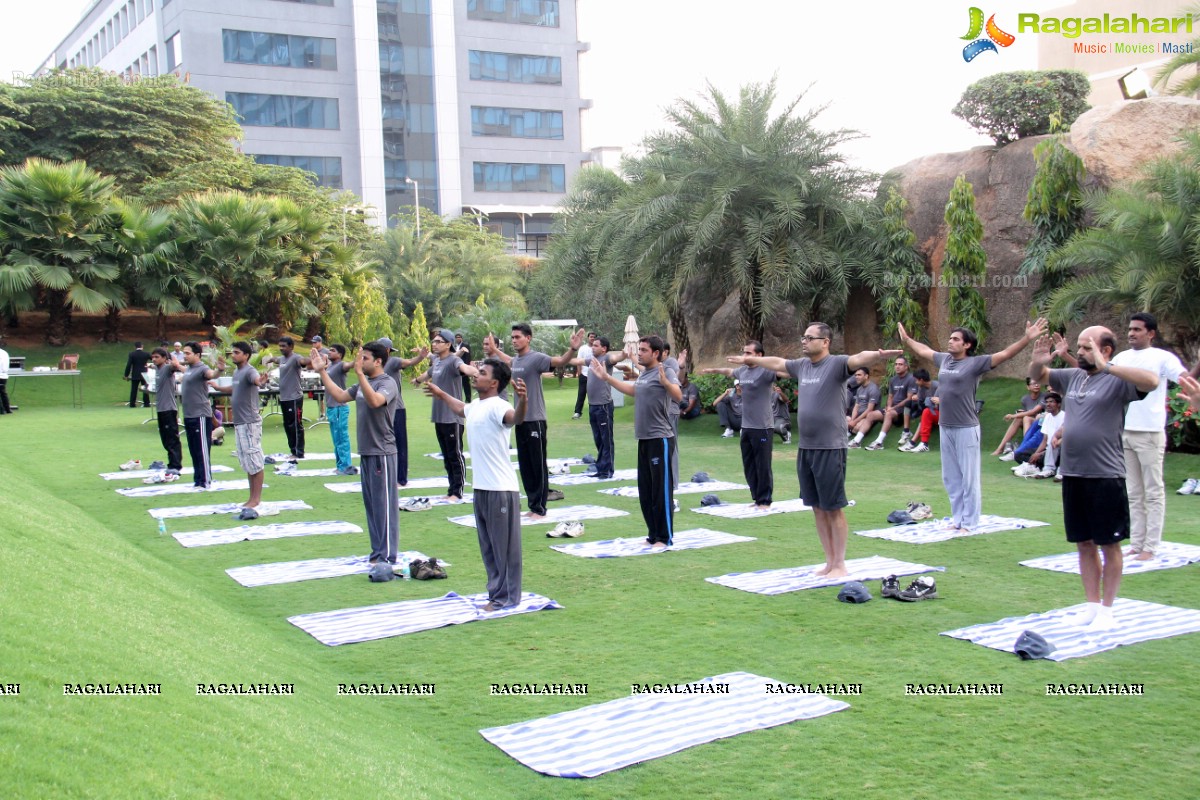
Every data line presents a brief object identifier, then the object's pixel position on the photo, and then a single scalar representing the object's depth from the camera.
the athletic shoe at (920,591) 7.64
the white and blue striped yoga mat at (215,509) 12.07
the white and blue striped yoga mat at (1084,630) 6.41
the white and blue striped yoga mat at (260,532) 10.58
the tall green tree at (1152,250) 14.25
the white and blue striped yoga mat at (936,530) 10.07
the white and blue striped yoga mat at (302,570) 8.84
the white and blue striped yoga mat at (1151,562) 8.45
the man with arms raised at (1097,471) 6.46
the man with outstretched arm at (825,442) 8.31
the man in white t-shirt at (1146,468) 8.77
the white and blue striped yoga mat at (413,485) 13.96
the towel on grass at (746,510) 11.75
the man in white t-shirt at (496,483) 7.39
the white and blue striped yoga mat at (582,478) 14.70
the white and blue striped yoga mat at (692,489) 13.47
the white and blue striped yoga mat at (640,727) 4.91
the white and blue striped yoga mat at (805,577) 8.20
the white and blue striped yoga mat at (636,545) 9.77
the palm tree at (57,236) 28.52
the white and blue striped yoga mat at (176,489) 13.69
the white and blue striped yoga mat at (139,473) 15.13
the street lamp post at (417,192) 54.95
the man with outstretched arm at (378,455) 8.86
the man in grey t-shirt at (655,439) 9.88
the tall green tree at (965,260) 18.69
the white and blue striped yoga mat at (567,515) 11.42
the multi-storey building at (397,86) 58.53
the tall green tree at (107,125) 38.31
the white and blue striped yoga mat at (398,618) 7.15
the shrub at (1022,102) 20.39
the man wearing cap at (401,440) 13.75
